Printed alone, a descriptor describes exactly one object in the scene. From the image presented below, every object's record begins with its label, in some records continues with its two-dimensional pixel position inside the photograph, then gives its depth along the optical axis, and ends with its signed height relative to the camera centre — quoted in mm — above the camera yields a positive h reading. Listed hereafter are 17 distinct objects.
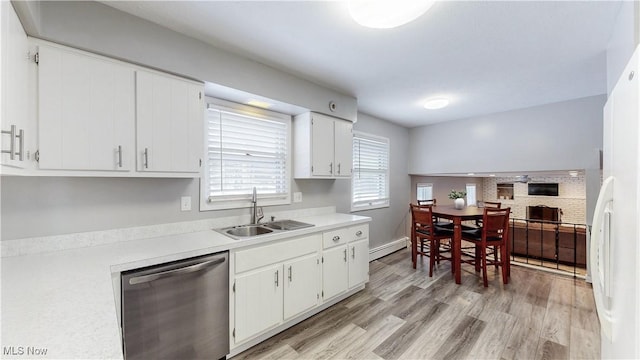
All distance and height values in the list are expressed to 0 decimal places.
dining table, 3239 -603
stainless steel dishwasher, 1457 -817
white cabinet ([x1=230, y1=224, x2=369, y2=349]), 1917 -879
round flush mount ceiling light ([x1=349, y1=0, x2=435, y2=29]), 1317 +901
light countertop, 690 -445
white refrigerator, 784 -193
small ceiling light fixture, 3202 +976
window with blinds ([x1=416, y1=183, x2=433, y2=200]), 5277 -255
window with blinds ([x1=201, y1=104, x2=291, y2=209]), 2377 +217
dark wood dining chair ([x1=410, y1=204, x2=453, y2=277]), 3471 -767
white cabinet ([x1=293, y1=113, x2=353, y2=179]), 2852 +392
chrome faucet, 2520 -317
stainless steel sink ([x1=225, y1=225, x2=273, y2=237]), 2336 -485
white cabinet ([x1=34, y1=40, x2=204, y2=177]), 1438 +401
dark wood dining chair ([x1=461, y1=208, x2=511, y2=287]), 3180 -764
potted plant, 4121 -326
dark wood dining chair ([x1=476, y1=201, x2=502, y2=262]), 3423 -761
